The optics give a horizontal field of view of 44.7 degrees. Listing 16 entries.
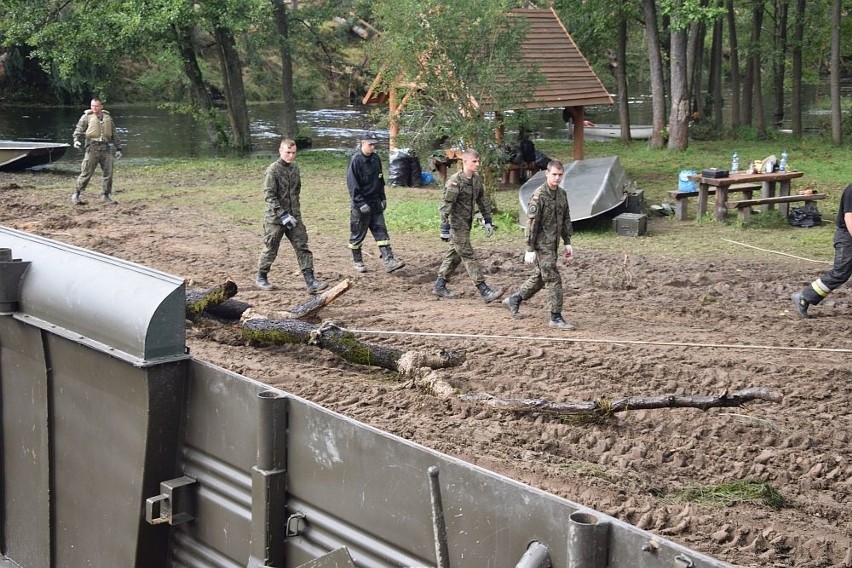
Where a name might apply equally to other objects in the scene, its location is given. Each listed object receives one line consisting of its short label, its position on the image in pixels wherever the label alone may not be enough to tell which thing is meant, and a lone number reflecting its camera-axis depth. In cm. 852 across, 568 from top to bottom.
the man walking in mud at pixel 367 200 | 1321
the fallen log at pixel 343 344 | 855
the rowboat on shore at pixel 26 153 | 2355
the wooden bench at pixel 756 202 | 1636
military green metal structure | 377
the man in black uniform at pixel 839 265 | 1046
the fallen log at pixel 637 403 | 720
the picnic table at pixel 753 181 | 1658
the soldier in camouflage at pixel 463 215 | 1180
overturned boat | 1650
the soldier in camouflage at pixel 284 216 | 1205
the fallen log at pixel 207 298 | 961
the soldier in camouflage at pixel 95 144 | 1894
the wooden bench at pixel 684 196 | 1742
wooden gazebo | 2238
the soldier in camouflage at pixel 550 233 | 1054
